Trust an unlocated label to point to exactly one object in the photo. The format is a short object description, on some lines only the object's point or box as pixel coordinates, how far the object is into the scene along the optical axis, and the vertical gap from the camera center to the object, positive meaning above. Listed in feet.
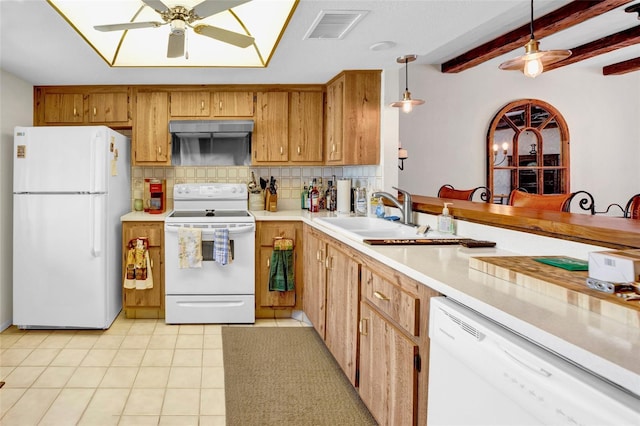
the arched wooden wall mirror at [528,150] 20.26 +2.73
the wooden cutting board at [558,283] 3.19 -0.63
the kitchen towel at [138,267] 12.43 -1.54
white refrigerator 11.59 -0.42
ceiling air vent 8.05 +3.50
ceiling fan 7.06 +3.15
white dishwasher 2.52 -1.14
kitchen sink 8.41 -0.37
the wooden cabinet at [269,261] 12.87 -1.42
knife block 14.35 +0.27
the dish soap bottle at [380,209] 11.04 +0.04
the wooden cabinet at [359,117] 12.33 +2.55
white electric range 12.34 -1.80
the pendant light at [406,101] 10.99 +3.40
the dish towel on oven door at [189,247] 12.09 -0.98
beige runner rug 7.66 -3.36
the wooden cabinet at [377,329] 5.25 -1.74
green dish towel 12.66 -1.68
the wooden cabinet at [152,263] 12.74 -1.47
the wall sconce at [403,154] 17.70 +2.19
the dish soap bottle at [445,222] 8.28 -0.21
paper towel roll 13.57 +0.46
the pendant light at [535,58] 9.70 +3.29
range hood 13.97 +1.95
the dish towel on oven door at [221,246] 12.09 -0.94
